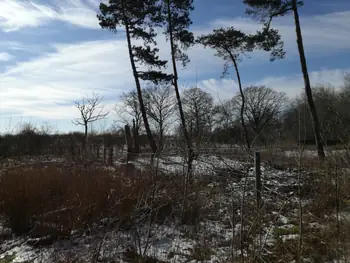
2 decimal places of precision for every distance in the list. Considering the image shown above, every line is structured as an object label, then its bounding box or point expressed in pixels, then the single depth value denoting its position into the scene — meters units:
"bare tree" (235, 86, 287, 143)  44.81
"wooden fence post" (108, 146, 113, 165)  10.95
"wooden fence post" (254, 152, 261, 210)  6.01
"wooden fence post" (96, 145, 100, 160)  11.82
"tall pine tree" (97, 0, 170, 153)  18.14
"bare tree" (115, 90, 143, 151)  46.50
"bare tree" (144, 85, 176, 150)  42.06
